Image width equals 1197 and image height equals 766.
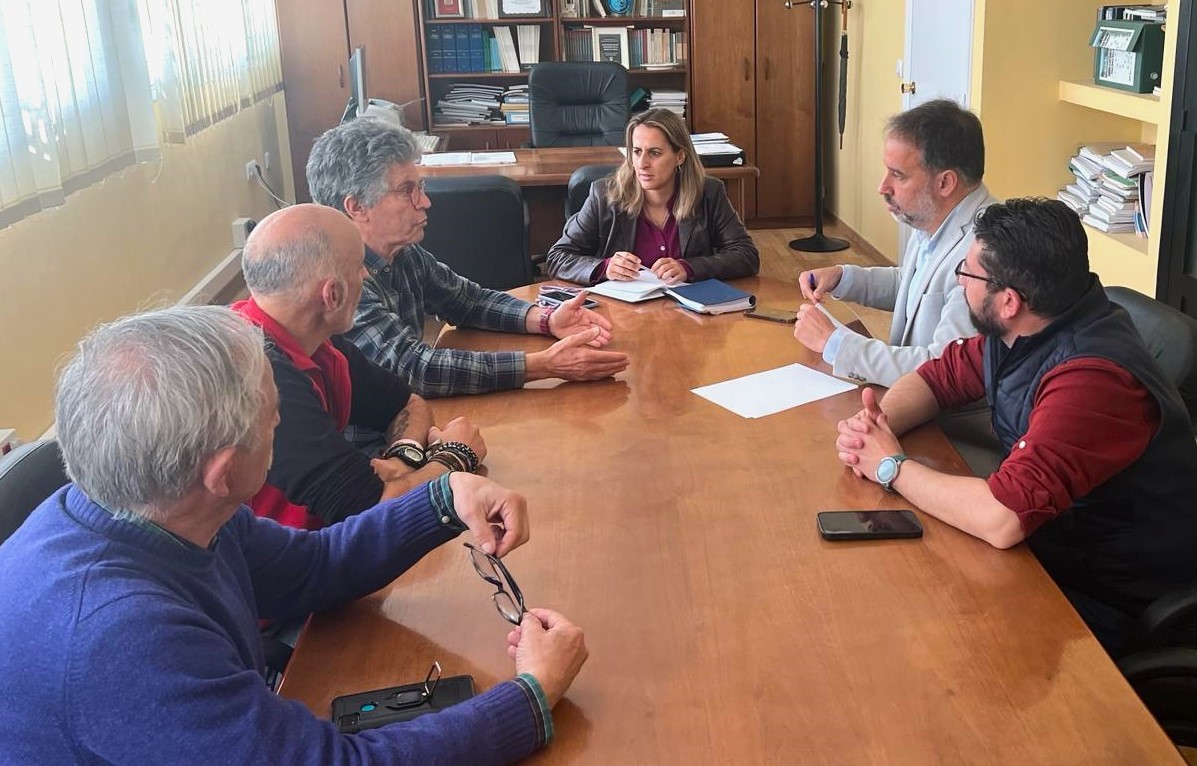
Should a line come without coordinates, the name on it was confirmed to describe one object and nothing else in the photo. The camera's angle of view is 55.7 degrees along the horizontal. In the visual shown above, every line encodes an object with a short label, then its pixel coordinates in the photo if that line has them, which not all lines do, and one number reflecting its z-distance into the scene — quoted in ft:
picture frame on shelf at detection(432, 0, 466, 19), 21.22
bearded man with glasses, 5.22
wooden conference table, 3.83
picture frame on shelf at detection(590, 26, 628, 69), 21.76
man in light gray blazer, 7.90
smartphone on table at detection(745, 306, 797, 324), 8.89
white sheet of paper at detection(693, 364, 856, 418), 7.02
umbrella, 21.38
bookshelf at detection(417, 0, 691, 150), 21.40
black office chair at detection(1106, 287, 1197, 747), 4.99
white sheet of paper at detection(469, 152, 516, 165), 15.76
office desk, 14.73
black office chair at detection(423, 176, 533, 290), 12.19
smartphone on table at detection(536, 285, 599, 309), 9.58
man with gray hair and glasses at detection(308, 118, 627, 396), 7.61
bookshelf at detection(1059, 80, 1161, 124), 12.07
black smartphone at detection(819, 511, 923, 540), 5.22
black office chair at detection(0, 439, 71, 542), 4.50
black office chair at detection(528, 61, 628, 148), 18.51
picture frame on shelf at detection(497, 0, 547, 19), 21.15
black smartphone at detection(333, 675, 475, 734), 3.93
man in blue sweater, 3.11
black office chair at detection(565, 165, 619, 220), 12.55
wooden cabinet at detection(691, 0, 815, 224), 22.06
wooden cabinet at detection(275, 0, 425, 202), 20.97
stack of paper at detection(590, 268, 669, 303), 9.70
